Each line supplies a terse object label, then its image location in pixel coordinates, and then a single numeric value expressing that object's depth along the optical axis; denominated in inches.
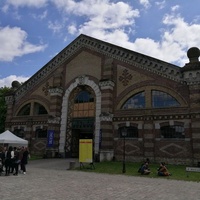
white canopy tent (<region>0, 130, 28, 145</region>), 826.6
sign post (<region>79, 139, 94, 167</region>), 802.2
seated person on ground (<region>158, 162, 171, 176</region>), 641.1
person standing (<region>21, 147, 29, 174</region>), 679.6
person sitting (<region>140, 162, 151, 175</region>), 669.9
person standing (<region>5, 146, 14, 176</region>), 647.6
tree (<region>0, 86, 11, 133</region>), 1774.0
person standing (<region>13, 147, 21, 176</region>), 655.1
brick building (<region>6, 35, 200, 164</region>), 924.6
